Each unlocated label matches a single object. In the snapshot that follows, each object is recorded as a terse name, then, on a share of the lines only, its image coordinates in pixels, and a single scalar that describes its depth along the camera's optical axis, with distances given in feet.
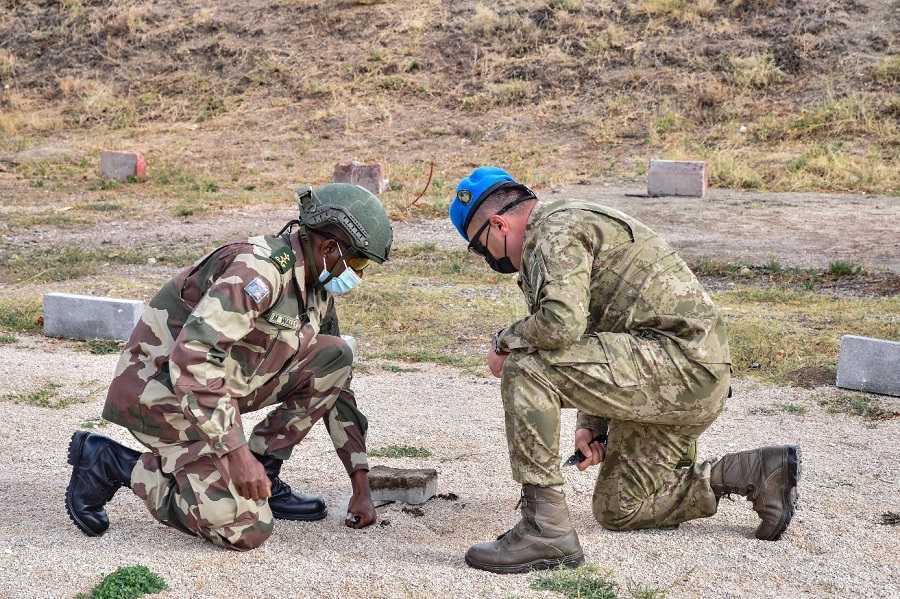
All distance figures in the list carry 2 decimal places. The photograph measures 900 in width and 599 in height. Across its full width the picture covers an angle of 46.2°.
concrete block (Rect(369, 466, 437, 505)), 14.44
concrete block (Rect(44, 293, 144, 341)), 24.61
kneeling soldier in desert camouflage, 11.78
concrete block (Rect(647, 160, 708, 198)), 48.55
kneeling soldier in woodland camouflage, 11.81
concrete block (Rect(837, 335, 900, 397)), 20.63
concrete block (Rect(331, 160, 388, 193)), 51.31
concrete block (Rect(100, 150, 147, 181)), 56.03
